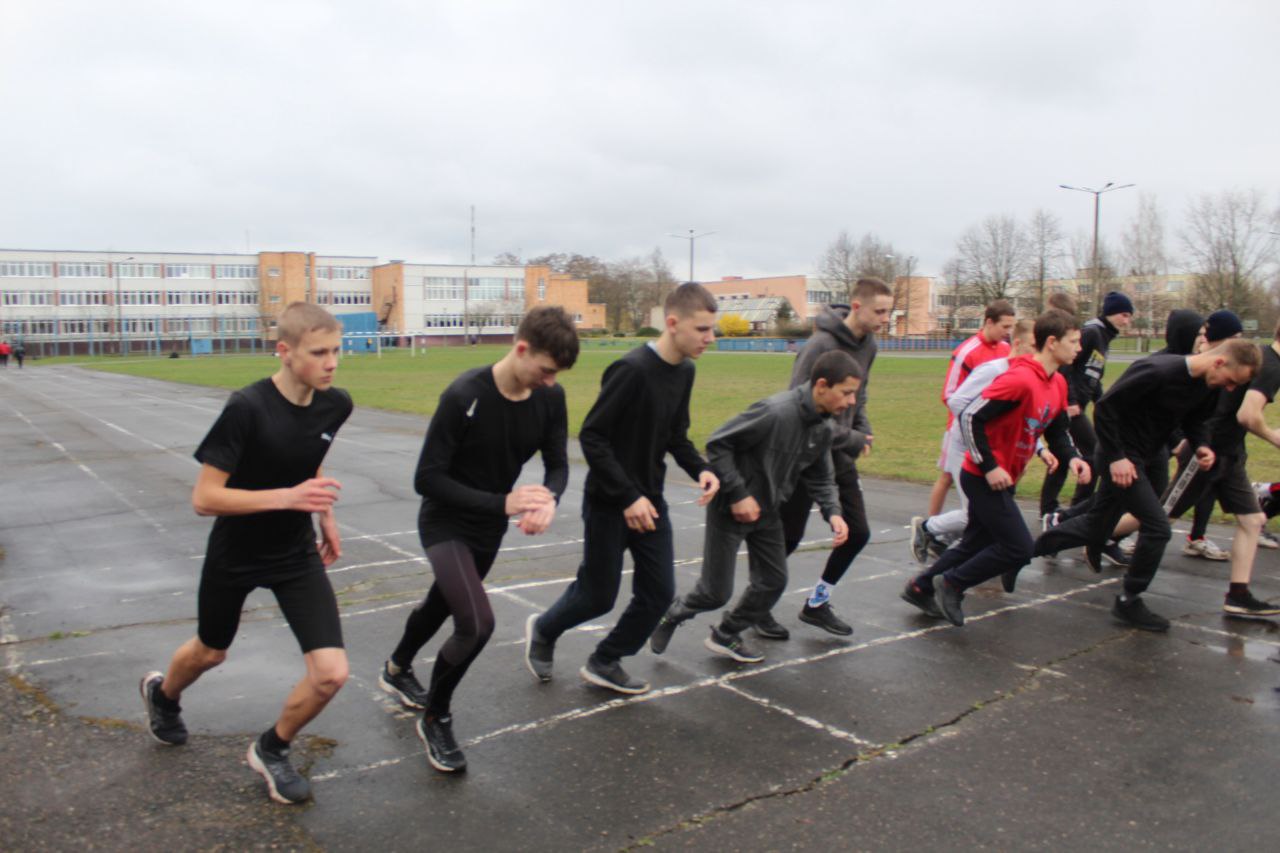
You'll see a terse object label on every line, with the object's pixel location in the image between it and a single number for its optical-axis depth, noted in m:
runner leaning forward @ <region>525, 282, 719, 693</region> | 4.50
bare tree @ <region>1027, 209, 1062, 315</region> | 66.12
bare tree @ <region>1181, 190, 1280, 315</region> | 52.66
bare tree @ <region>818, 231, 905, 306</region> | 83.62
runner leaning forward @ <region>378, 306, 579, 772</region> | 3.97
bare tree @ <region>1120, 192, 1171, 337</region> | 62.59
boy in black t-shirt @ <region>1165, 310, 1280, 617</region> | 6.18
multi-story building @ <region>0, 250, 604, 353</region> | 108.19
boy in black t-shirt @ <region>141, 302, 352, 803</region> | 3.60
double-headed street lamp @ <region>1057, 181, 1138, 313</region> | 47.06
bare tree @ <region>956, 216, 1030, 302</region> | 67.38
